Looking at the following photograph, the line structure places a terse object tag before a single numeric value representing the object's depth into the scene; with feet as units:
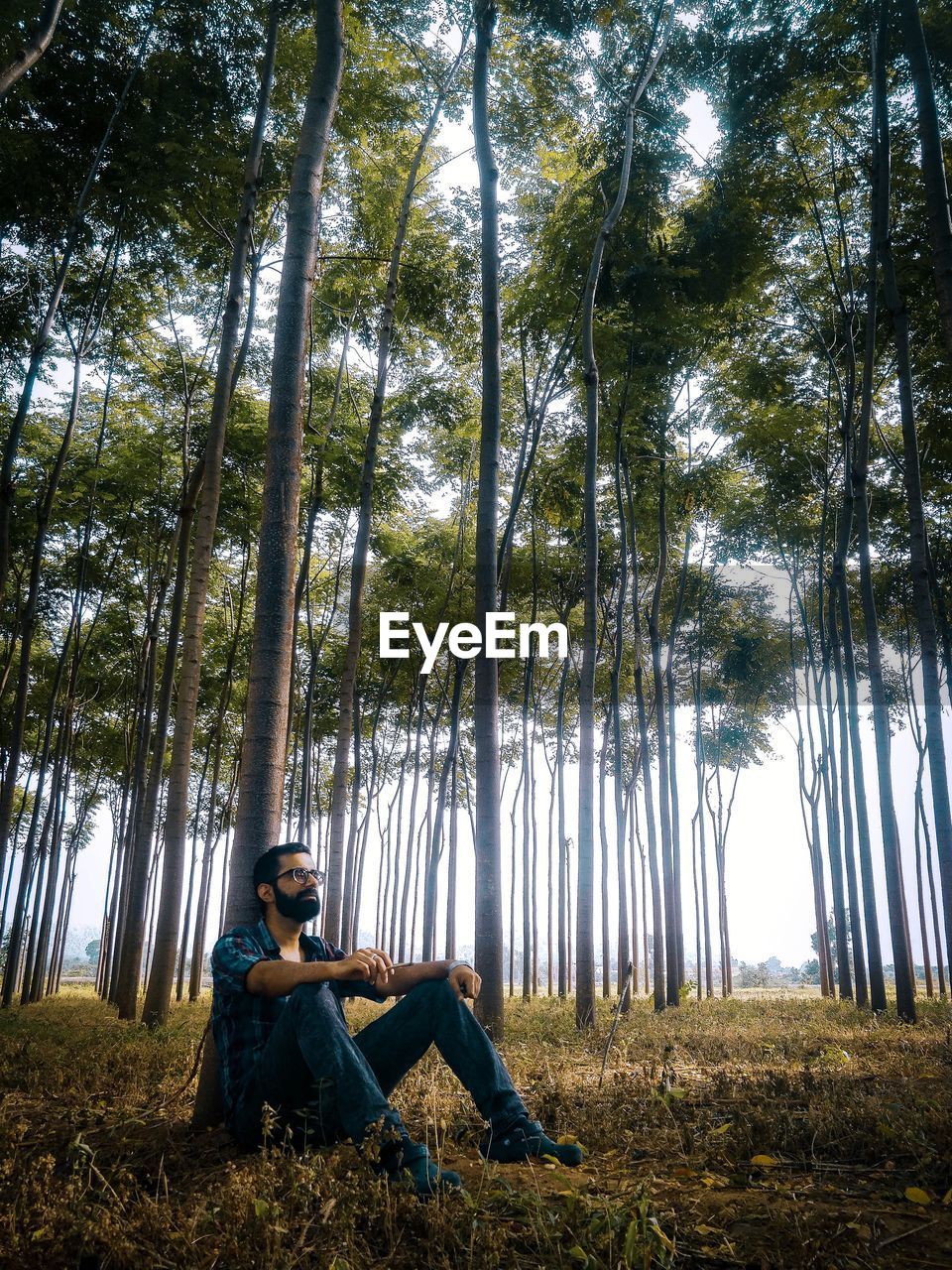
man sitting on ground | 9.02
